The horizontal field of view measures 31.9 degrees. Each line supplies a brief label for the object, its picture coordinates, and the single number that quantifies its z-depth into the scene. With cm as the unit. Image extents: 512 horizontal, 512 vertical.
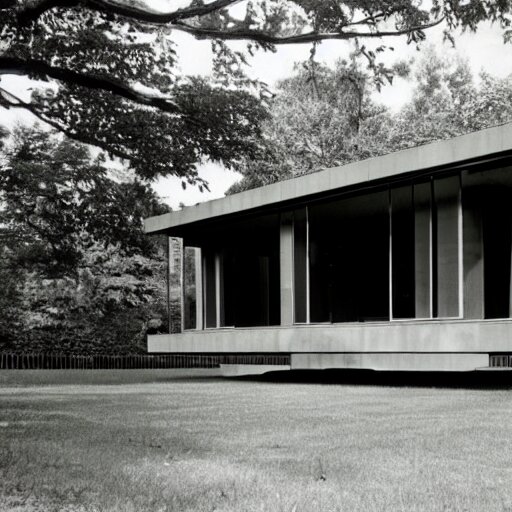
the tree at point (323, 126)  3381
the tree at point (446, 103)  3400
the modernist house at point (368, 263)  1485
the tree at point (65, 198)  2295
